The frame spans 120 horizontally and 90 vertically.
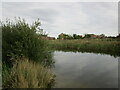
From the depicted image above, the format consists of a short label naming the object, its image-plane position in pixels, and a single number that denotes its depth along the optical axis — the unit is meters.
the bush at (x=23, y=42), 4.06
